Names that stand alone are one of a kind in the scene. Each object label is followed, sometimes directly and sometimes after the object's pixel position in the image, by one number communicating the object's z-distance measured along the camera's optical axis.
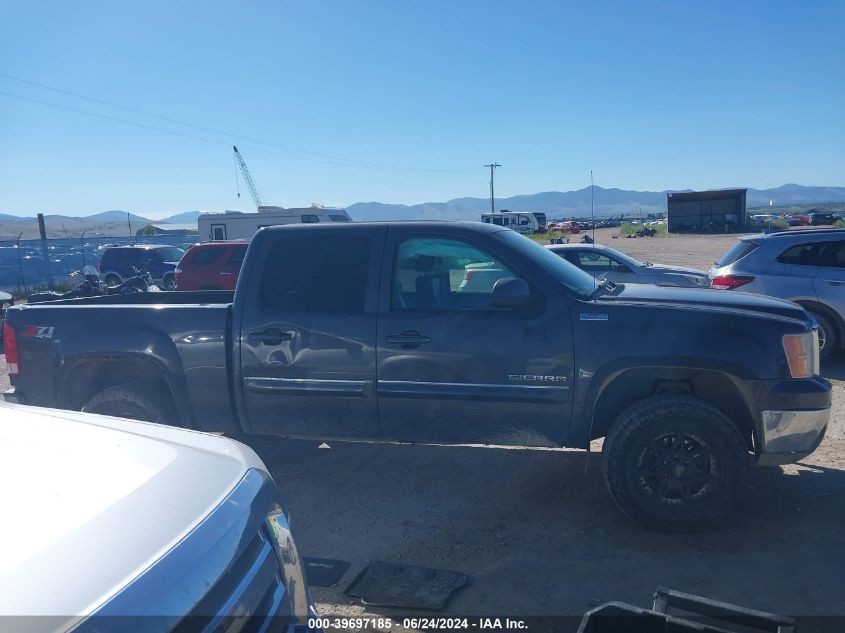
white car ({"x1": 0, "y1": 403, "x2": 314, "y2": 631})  1.74
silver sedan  12.52
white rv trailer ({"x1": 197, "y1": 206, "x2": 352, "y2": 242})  22.83
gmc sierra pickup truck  4.51
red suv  17.48
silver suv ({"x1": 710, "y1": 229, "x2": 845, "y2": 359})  8.98
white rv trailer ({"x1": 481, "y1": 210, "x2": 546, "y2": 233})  37.11
